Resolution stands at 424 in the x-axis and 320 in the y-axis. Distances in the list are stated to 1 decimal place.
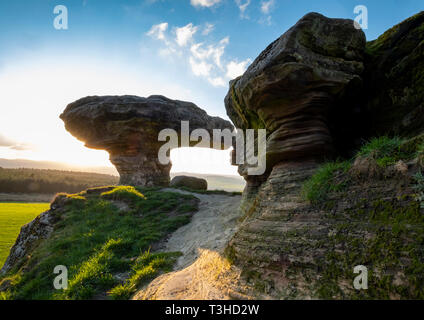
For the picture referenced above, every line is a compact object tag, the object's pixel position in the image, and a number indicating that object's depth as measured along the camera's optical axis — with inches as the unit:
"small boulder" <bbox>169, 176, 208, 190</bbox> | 928.9
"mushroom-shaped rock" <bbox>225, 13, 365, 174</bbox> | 226.8
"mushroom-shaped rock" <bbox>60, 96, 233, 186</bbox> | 812.0
